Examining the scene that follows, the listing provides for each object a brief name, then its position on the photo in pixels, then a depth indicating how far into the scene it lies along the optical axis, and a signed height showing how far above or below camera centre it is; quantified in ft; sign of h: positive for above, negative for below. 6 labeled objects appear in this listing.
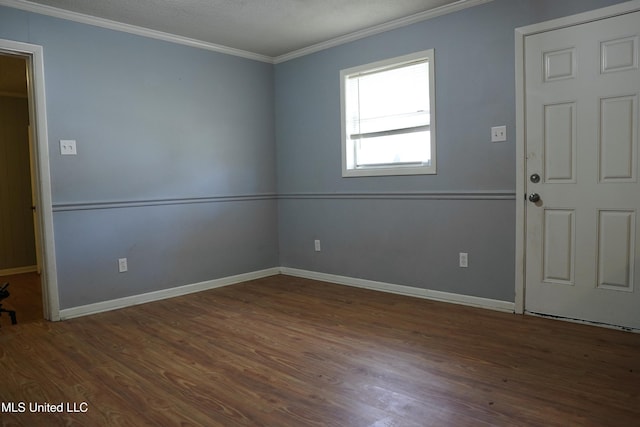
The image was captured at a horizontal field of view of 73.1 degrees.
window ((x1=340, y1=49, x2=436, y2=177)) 11.94 +1.77
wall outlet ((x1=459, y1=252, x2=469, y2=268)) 11.27 -2.22
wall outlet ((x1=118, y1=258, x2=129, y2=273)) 11.96 -2.24
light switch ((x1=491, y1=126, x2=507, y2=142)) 10.40 +0.97
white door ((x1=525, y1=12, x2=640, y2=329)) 8.84 -0.02
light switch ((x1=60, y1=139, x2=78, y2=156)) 10.85 +0.98
